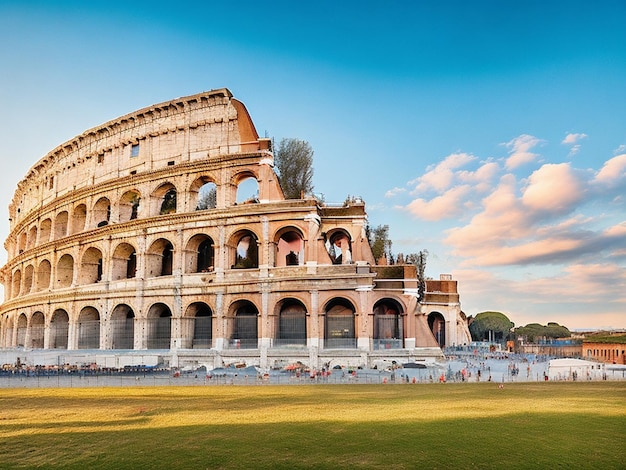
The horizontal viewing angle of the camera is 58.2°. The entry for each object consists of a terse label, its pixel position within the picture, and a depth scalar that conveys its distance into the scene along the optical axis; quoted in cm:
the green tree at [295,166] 5291
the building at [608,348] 5659
